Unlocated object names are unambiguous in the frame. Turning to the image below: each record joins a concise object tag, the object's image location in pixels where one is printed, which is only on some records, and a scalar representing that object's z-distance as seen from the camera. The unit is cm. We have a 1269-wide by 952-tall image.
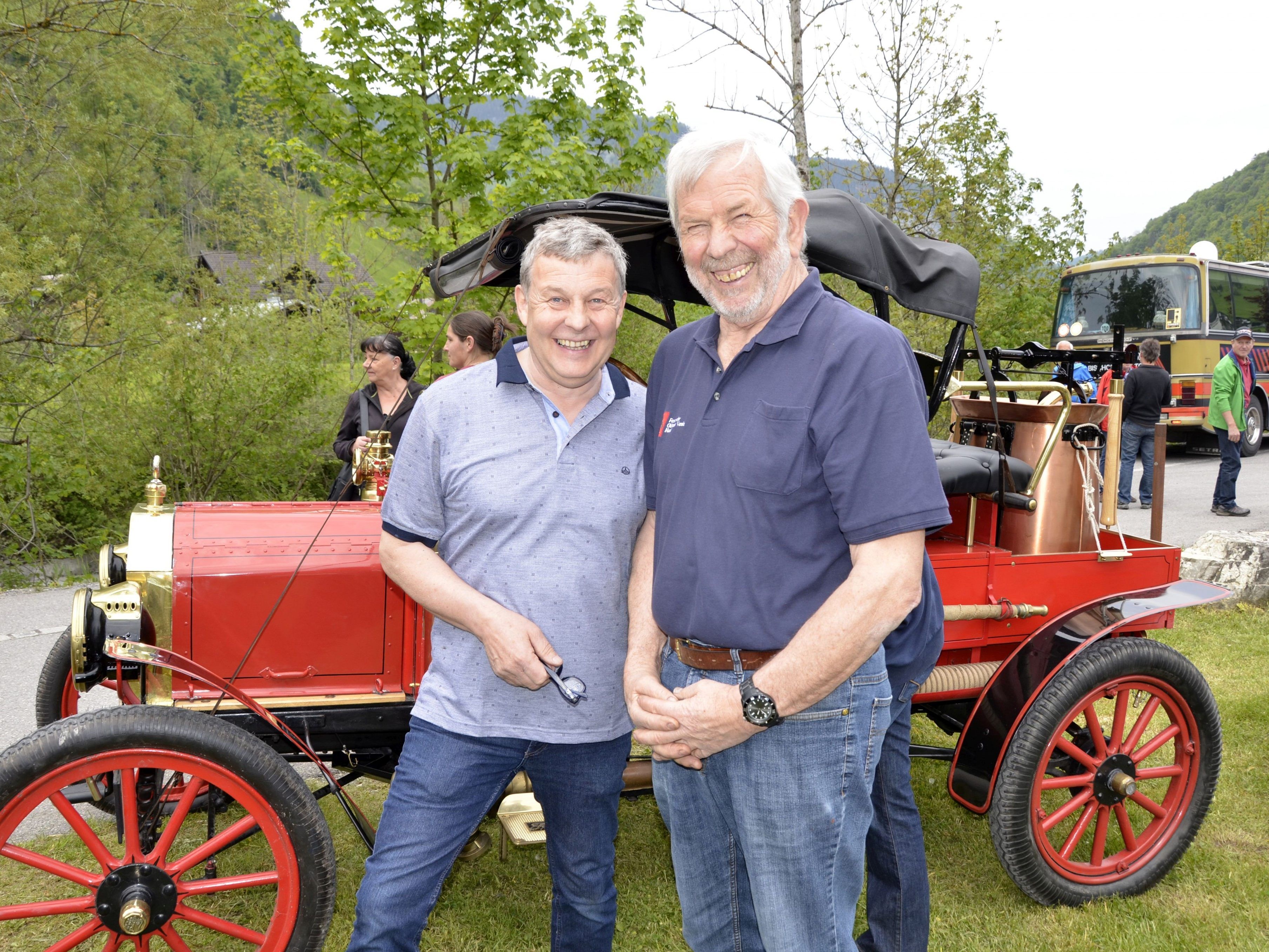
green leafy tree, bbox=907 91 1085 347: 1209
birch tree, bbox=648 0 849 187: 838
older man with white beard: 151
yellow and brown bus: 1451
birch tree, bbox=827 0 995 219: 1053
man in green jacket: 969
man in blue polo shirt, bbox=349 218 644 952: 188
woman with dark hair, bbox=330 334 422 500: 456
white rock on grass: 635
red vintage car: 221
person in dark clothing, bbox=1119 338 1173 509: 1030
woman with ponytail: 443
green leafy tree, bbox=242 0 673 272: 710
